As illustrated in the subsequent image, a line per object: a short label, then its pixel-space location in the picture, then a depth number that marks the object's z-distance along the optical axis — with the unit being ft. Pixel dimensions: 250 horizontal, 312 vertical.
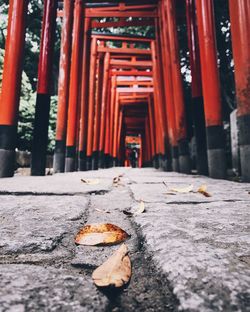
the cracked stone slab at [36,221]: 2.01
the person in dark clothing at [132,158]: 134.45
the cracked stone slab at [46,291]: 1.17
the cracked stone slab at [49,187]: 4.61
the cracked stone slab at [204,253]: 1.18
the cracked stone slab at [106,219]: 1.83
